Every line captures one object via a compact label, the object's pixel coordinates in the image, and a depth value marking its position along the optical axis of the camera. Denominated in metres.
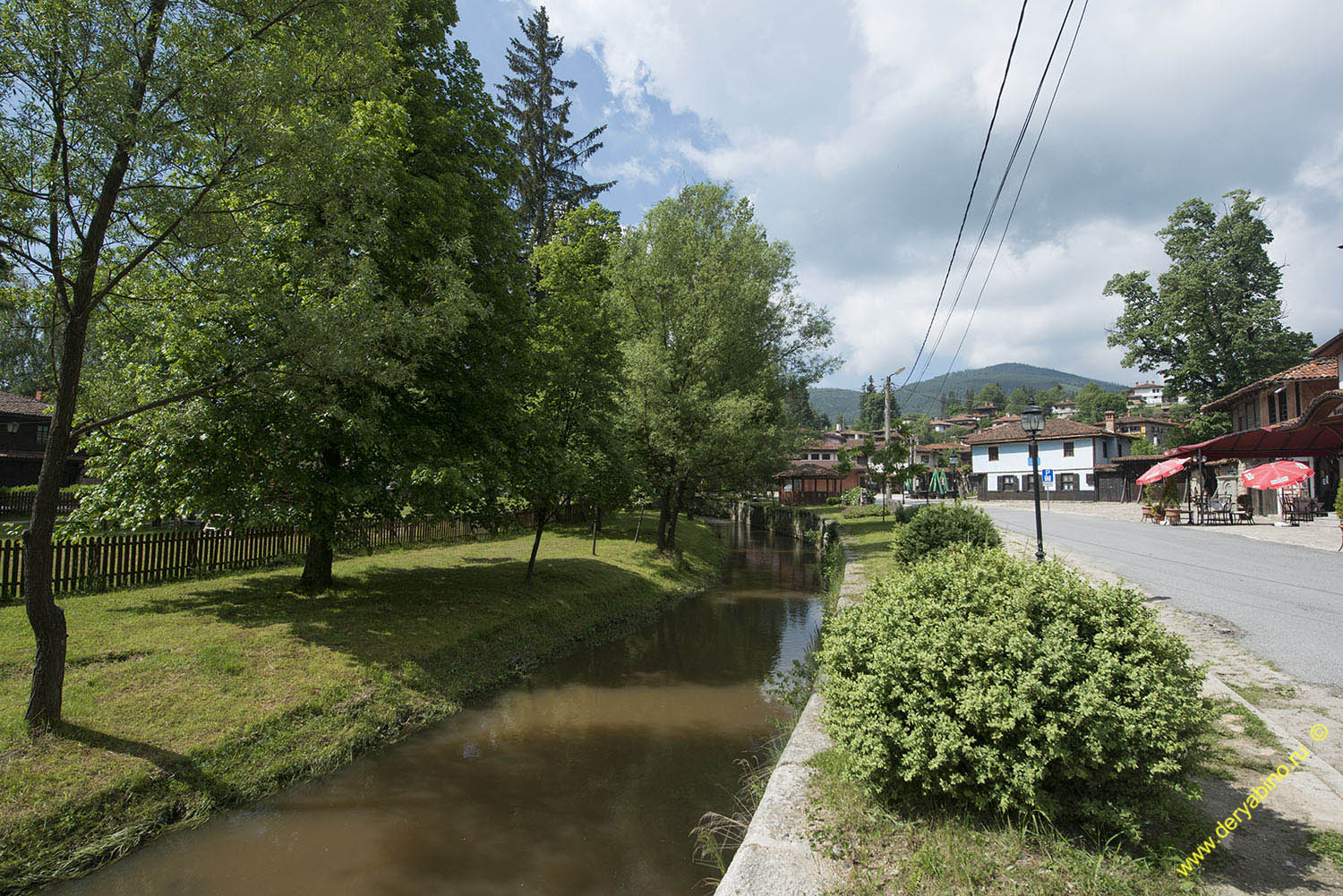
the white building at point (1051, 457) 54.78
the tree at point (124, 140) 5.58
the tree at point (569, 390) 13.32
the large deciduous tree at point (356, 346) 7.86
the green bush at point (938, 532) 12.47
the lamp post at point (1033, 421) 12.80
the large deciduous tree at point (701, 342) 19.61
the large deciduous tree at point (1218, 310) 40.91
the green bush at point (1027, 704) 3.41
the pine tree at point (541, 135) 30.59
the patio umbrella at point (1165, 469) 26.84
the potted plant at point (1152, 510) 28.47
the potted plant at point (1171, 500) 27.62
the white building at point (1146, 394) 176.50
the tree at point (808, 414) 97.50
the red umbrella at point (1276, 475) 22.09
